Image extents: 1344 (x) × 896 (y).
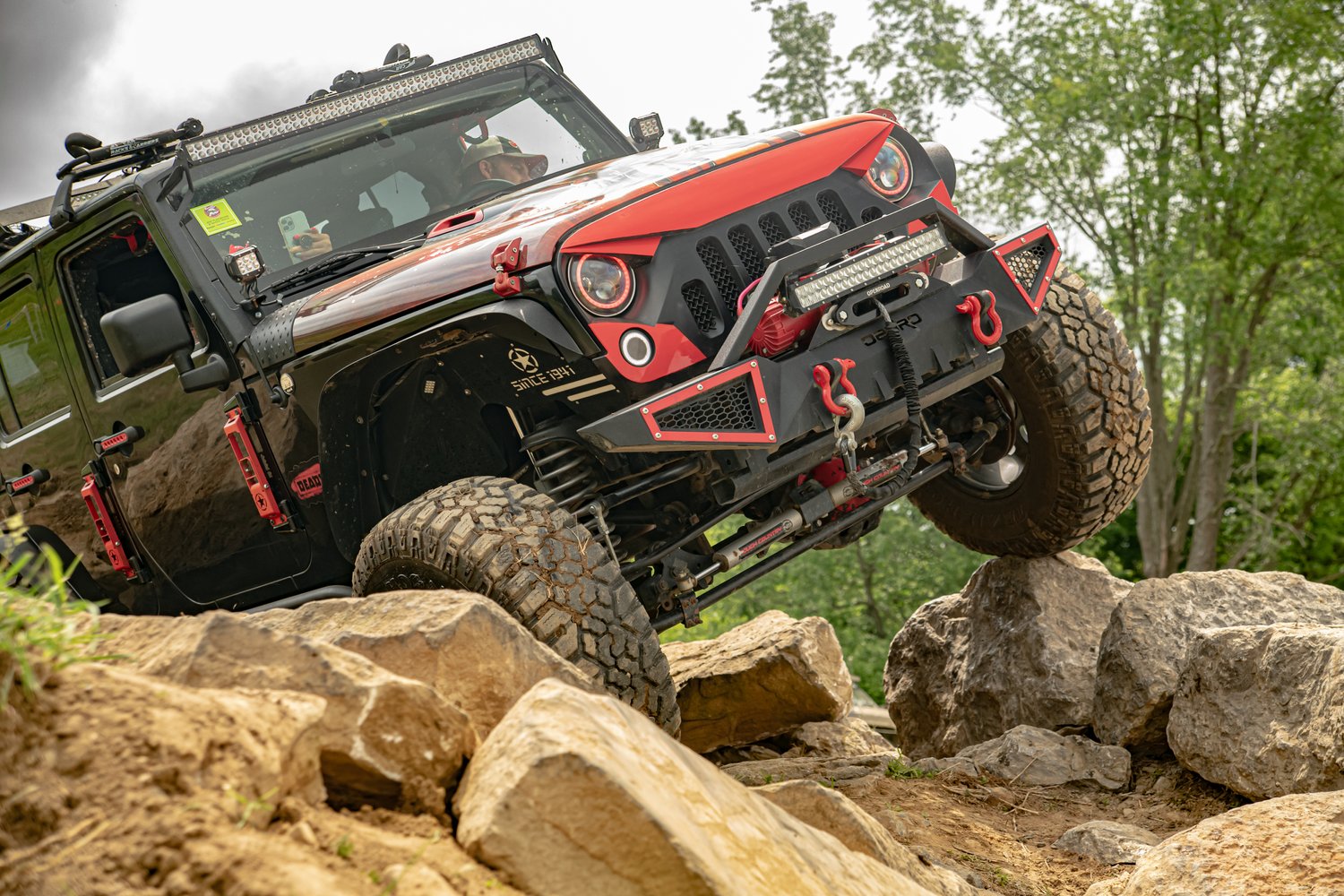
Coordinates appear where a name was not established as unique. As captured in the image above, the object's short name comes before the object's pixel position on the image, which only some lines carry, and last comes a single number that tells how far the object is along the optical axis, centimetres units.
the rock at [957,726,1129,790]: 559
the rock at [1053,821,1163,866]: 454
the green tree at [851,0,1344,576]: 2022
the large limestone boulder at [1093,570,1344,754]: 559
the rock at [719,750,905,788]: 542
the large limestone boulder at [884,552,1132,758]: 618
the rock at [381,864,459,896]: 213
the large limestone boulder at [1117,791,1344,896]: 339
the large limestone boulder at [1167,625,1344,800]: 447
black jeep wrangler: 410
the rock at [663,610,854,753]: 634
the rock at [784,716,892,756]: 634
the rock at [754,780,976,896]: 328
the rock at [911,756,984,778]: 567
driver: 582
